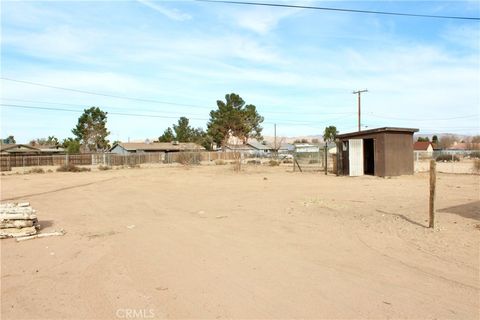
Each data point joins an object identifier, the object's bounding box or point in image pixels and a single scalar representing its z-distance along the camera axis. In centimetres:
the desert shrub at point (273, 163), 4992
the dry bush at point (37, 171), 4175
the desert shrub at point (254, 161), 5652
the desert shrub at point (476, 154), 5053
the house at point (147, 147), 9256
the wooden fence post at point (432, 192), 977
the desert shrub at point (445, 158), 5888
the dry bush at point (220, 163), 5853
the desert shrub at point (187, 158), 6022
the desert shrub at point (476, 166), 2985
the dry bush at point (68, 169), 4353
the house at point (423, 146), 9999
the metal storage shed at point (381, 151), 2705
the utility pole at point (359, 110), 5095
